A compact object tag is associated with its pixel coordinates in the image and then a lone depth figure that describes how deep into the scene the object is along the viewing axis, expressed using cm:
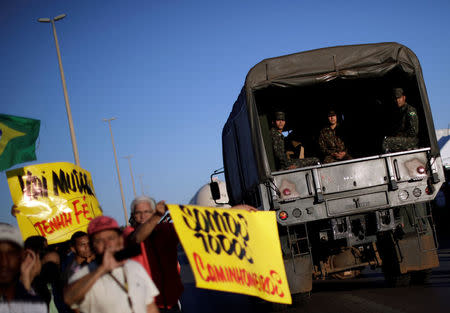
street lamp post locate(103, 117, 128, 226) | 4509
